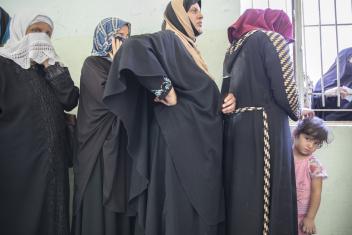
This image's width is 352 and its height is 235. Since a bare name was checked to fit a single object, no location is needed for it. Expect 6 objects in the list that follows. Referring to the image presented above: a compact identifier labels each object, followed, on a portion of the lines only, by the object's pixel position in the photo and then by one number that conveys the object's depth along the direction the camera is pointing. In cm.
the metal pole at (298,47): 172
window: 179
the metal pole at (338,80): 174
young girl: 147
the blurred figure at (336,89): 178
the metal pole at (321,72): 177
